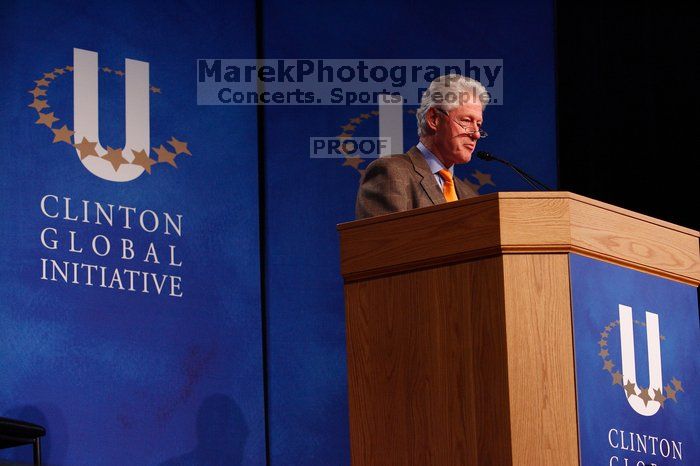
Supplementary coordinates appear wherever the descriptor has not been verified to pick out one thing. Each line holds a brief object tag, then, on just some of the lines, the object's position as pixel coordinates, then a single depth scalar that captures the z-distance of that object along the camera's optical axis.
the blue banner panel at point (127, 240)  8.29
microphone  6.87
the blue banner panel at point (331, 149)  9.32
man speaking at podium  7.26
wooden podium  5.10
